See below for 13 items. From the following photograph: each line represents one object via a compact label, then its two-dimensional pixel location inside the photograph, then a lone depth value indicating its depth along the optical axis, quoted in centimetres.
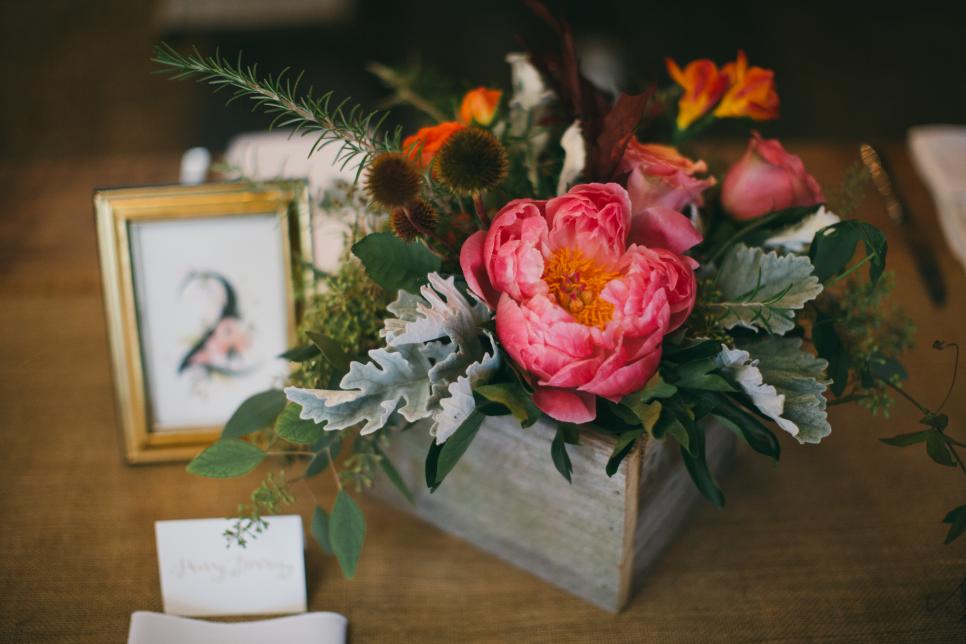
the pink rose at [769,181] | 69
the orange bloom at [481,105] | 73
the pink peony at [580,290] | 56
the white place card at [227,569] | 70
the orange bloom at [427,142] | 64
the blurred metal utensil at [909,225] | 103
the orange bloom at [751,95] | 72
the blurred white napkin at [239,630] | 69
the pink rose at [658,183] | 63
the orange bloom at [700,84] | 73
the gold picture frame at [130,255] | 81
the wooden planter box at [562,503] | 65
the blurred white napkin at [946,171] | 110
